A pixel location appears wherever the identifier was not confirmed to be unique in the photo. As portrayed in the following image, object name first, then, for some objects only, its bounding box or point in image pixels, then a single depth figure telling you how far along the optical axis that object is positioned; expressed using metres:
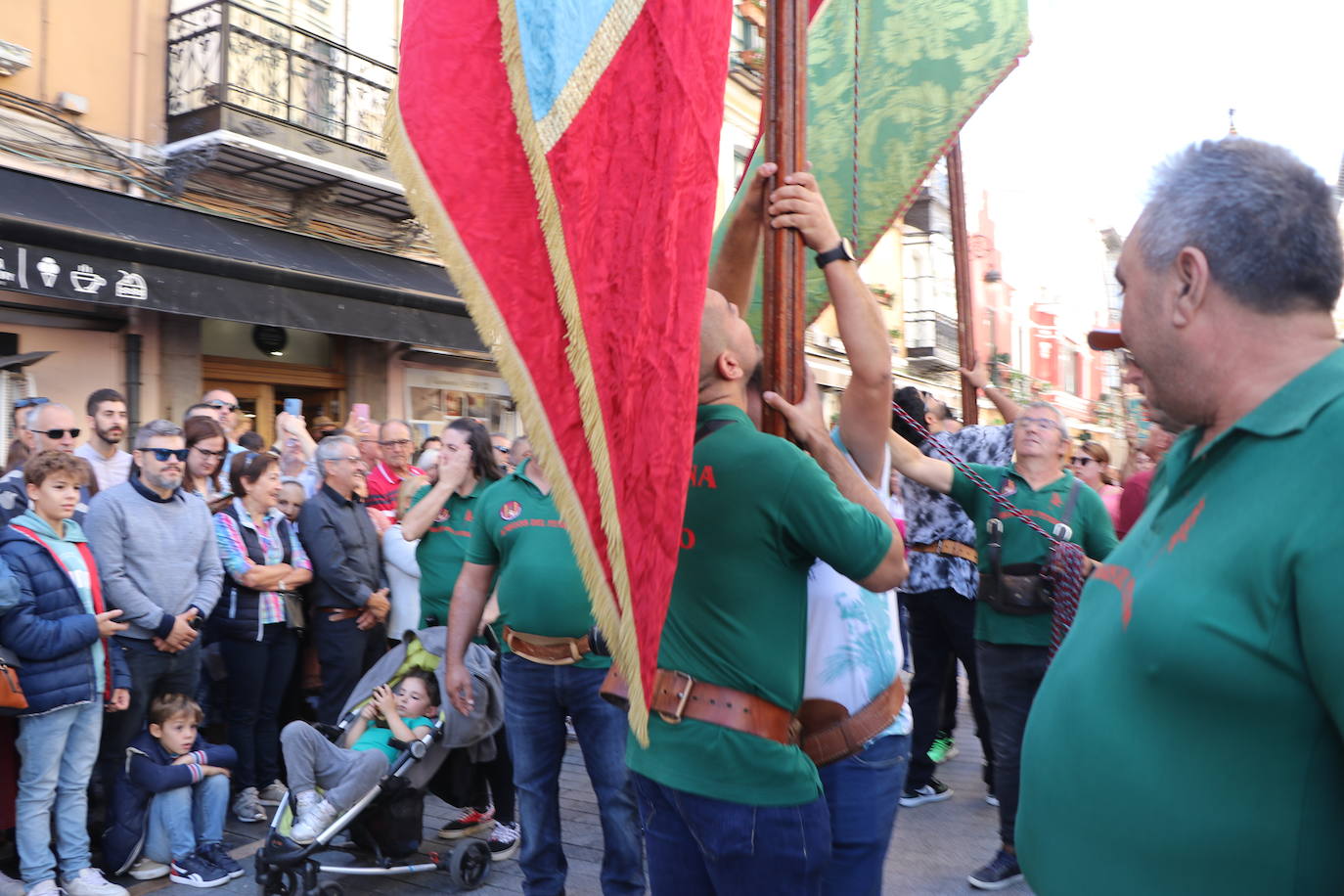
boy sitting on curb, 4.56
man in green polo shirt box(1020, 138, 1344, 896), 1.13
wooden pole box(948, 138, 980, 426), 4.17
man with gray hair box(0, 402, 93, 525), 5.82
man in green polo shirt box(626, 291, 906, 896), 2.06
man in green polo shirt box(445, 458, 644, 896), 3.77
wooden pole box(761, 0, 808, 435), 2.25
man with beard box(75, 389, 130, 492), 6.23
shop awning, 9.01
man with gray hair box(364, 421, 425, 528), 7.43
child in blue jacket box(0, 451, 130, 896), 4.21
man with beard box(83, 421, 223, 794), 4.72
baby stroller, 4.14
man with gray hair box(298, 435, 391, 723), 5.80
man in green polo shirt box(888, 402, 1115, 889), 4.39
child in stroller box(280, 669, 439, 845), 4.28
